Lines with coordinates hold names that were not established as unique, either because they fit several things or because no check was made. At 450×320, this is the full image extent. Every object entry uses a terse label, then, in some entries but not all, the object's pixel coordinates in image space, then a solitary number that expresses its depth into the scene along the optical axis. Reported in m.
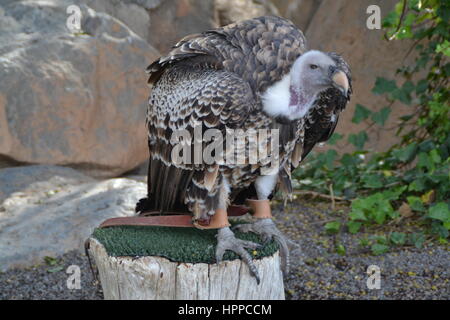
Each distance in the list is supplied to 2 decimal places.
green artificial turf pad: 3.04
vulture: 3.01
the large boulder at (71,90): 5.82
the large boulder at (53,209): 4.86
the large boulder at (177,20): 7.28
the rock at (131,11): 6.86
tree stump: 3.00
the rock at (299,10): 7.95
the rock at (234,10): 7.43
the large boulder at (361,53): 7.31
